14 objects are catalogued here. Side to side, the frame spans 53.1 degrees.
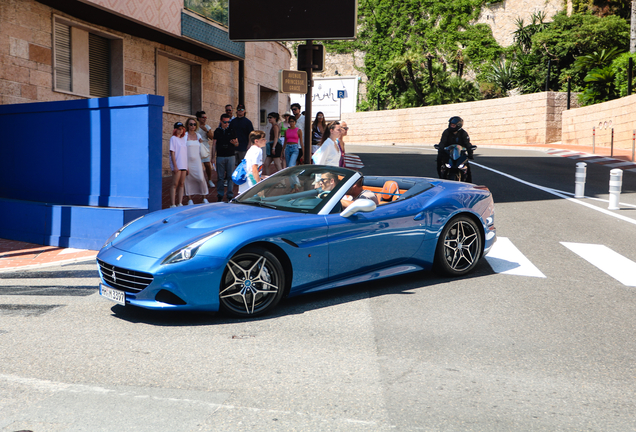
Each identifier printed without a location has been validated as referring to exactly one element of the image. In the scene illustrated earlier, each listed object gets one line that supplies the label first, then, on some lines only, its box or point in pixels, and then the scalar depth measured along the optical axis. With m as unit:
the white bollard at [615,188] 12.28
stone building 12.86
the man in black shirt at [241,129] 12.71
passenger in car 6.12
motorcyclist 12.52
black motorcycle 12.38
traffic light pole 10.84
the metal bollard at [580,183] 14.09
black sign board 10.66
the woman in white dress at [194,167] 11.88
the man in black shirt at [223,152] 12.60
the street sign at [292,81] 10.16
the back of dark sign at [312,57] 10.85
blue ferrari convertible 4.84
